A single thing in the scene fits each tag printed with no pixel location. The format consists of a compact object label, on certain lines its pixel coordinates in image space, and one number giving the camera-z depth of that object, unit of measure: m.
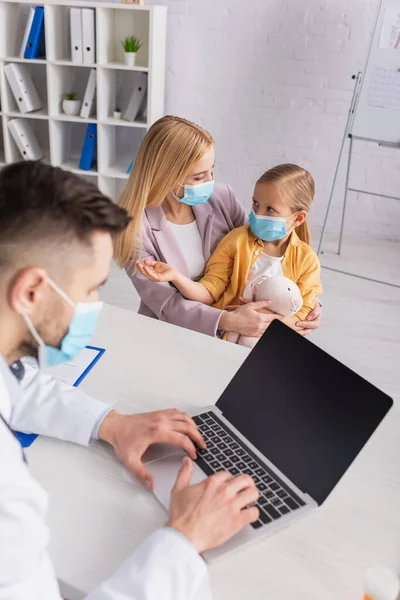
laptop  0.89
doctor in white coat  0.69
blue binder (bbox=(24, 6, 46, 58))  3.44
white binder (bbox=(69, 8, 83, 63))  3.39
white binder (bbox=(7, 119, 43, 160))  3.74
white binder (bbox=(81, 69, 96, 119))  3.57
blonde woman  1.63
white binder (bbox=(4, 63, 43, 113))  3.61
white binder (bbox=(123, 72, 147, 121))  3.62
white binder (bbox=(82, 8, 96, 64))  3.40
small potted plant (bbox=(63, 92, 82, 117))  3.70
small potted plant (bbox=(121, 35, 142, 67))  3.47
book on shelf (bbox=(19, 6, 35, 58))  3.44
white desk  0.79
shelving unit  3.46
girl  1.74
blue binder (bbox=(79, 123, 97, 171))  3.70
